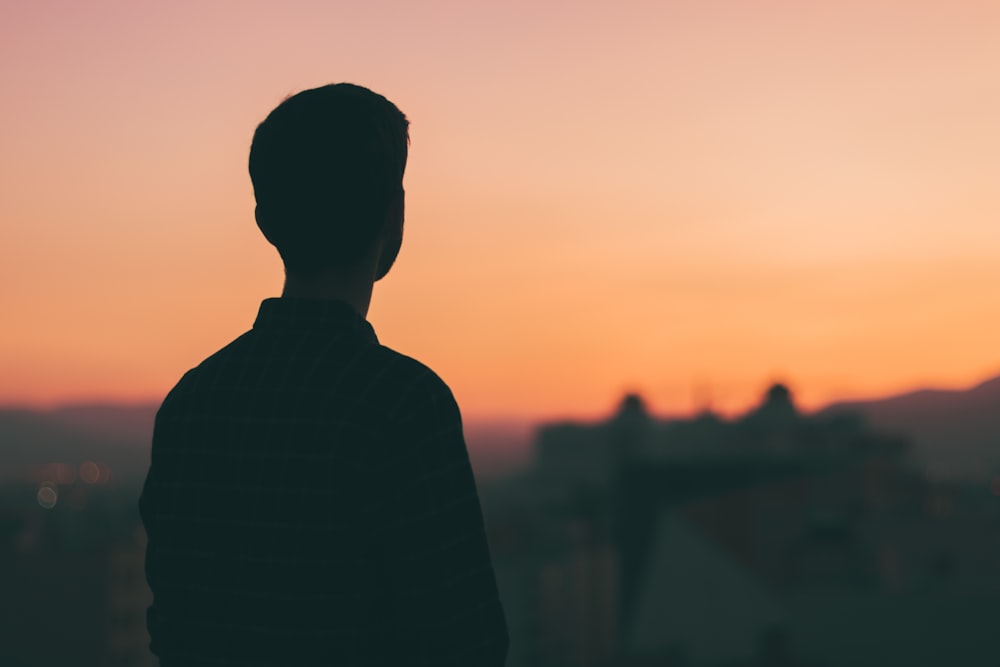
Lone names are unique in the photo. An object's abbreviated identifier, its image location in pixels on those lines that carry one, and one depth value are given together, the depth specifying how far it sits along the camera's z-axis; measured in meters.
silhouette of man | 2.70
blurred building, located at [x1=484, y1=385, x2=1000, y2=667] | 41.32
